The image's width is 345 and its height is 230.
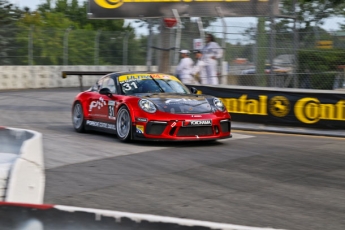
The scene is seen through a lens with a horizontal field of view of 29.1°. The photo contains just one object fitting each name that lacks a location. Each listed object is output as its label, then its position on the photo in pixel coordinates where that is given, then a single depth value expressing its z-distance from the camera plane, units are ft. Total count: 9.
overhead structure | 61.72
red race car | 34.50
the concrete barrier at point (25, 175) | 19.47
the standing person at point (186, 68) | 55.26
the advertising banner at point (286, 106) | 41.34
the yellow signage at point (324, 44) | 46.98
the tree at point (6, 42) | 90.74
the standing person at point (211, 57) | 53.31
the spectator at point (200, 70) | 54.44
